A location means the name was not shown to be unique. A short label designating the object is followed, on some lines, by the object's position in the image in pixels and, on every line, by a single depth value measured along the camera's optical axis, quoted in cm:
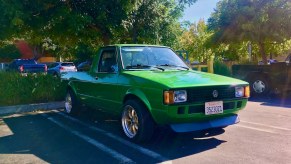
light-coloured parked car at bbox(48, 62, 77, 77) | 2472
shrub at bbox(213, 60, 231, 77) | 1625
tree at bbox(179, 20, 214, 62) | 3259
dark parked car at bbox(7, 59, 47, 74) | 2232
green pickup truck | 440
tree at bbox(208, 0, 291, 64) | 1402
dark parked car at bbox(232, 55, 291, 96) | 977
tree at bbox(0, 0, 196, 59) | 825
